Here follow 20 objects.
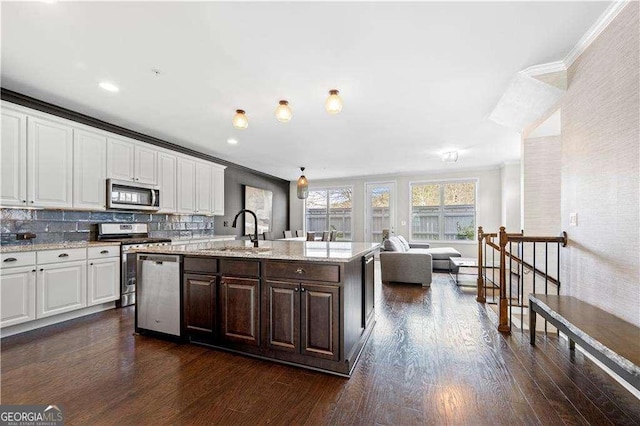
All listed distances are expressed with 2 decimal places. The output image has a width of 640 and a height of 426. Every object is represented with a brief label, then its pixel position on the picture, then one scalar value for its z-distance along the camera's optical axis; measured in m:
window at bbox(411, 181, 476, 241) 7.55
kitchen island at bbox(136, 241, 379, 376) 2.10
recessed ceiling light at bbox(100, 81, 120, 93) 2.83
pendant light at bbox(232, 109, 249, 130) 3.06
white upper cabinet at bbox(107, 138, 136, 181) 3.87
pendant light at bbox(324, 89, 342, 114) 2.70
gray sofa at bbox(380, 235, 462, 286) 4.93
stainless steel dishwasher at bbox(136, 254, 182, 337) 2.64
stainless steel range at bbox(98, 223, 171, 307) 3.84
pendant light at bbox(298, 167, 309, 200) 6.46
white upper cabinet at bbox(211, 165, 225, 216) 5.80
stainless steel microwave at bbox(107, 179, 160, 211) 3.84
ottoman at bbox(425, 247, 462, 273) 6.14
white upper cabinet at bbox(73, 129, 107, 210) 3.49
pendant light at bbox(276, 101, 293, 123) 2.82
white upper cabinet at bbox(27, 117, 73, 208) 3.06
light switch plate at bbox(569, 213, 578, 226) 2.49
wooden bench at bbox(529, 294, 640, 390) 1.43
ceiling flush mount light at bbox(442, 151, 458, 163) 5.55
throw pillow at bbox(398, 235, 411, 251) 6.13
